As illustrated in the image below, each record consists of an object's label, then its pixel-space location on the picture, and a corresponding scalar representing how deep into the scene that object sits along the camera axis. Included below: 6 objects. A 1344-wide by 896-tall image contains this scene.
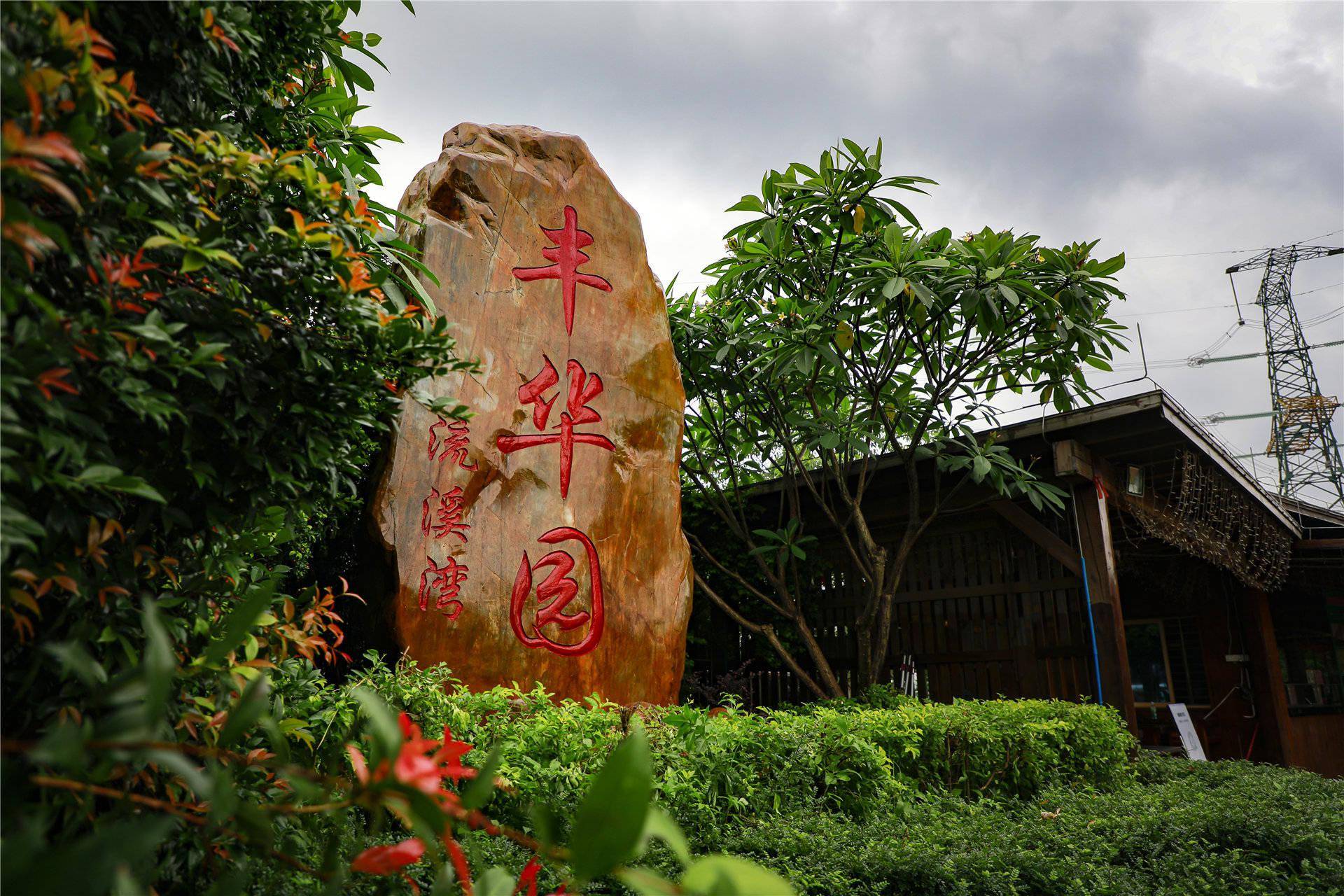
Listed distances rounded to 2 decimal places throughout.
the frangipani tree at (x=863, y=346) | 4.73
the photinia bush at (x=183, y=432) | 0.63
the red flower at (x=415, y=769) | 0.60
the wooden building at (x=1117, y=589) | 5.53
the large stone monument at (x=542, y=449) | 3.72
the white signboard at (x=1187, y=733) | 6.32
